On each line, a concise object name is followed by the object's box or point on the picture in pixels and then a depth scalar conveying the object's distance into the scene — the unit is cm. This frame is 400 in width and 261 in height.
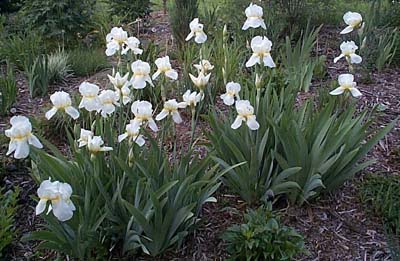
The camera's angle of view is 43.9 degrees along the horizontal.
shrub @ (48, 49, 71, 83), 445
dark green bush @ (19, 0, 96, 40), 539
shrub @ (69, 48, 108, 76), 481
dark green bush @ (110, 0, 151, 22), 615
